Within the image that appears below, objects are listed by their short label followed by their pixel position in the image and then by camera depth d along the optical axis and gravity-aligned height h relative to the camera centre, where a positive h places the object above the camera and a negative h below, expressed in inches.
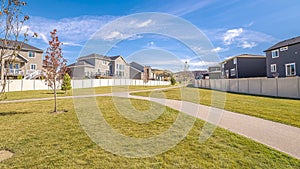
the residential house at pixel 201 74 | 2234.9 +132.6
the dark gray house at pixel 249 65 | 1534.0 +174.3
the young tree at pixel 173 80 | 1316.9 +33.7
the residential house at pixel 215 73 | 1845.5 +121.3
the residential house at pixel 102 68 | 1526.8 +179.5
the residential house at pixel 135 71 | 2243.8 +184.1
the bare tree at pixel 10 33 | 153.8 +49.7
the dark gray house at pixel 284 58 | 975.0 +161.5
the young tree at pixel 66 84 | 754.1 +2.9
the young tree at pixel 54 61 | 313.9 +45.1
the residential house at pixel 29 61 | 1079.0 +176.1
